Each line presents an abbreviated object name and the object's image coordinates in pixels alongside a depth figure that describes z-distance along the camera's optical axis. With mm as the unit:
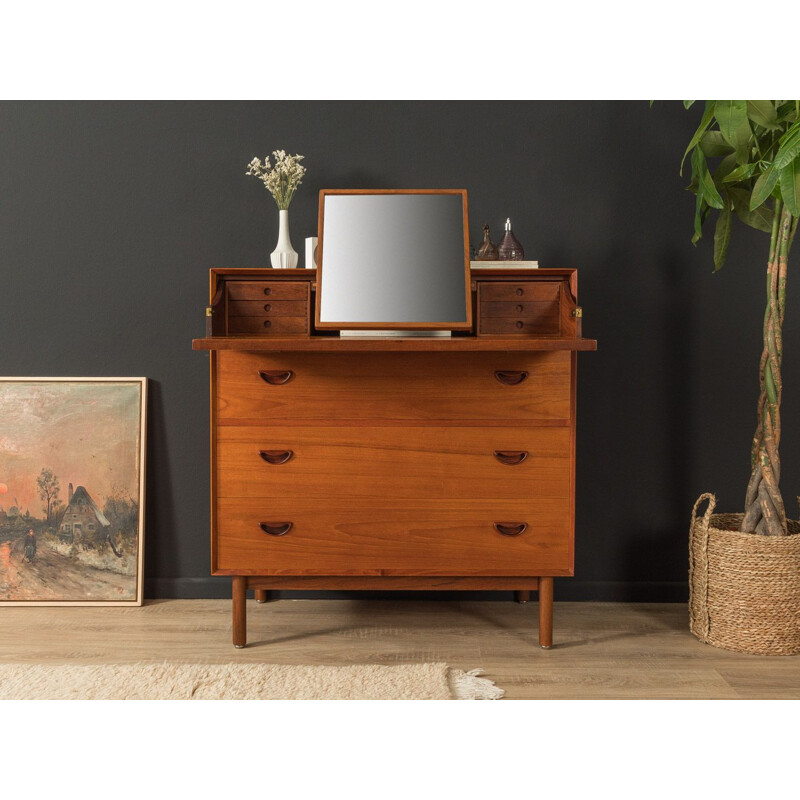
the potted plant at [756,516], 2717
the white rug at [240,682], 2410
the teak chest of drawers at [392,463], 2695
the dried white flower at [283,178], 3121
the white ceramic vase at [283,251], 3053
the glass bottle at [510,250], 3062
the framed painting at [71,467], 3312
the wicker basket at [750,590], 2725
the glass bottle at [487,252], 3082
